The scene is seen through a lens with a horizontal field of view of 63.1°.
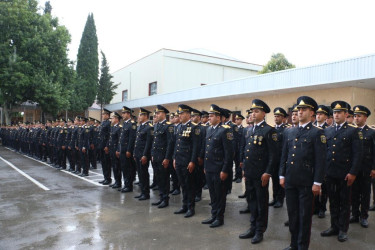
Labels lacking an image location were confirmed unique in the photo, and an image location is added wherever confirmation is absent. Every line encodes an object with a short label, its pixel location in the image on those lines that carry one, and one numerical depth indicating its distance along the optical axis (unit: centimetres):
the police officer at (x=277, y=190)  618
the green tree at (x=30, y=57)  2253
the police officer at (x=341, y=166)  430
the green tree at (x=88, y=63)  3200
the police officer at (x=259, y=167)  422
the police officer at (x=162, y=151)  607
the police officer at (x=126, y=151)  727
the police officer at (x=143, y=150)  662
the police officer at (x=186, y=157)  551
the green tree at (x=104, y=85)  3319
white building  2794
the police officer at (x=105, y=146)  835
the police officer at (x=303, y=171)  360
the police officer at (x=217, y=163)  483
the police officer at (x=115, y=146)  778
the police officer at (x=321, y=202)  548
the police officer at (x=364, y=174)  482
